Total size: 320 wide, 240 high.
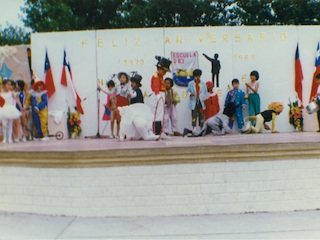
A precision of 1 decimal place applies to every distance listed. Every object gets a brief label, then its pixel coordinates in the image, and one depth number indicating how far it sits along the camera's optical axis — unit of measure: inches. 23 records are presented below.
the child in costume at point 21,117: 396.1
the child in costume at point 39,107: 417.4
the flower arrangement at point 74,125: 437.1
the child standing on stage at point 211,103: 426.1
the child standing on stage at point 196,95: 419.8
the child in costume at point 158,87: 341.9
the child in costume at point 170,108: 413.4
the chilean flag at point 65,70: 443.5
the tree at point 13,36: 1165.1
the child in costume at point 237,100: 433.1
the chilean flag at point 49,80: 444.5
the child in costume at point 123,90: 390.3
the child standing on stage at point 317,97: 393.6
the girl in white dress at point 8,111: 368.2
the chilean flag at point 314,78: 454.9
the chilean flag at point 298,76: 451.5
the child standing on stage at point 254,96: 439.5
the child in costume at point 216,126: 383.6
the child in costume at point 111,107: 415.8
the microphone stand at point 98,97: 441.4
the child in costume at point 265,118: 401.4
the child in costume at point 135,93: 336.2
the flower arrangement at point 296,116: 451.8
